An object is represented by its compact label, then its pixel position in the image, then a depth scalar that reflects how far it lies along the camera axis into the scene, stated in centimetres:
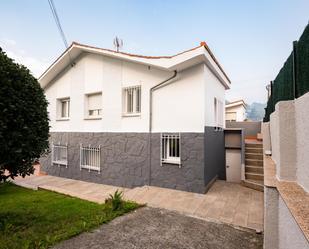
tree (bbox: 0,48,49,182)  409
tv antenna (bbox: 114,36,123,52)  1202
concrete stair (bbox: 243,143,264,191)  825
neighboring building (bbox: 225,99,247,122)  2127
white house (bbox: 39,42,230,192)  768
